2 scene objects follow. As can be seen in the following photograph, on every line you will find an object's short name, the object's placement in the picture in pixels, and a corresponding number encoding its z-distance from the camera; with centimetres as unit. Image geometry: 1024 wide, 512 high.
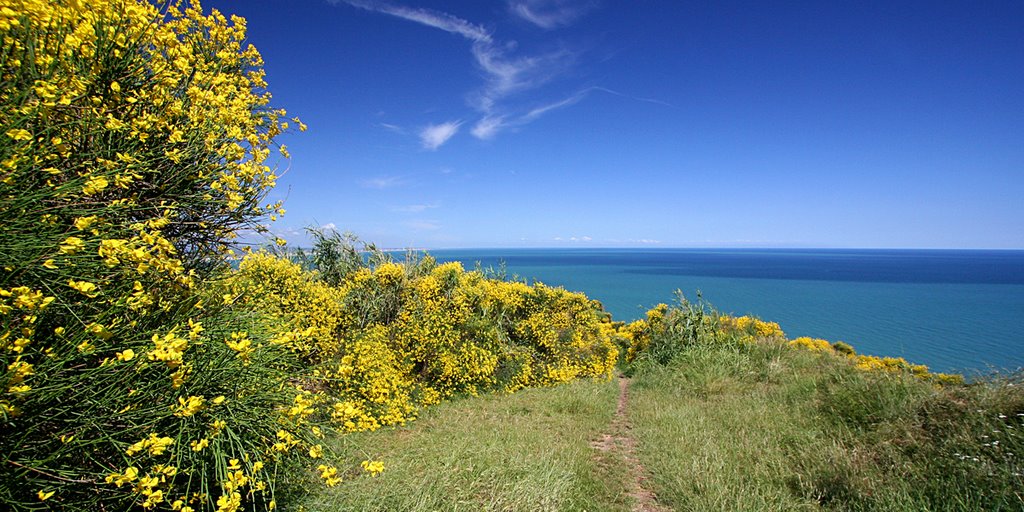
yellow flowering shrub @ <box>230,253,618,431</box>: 859
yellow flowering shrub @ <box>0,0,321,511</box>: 222
